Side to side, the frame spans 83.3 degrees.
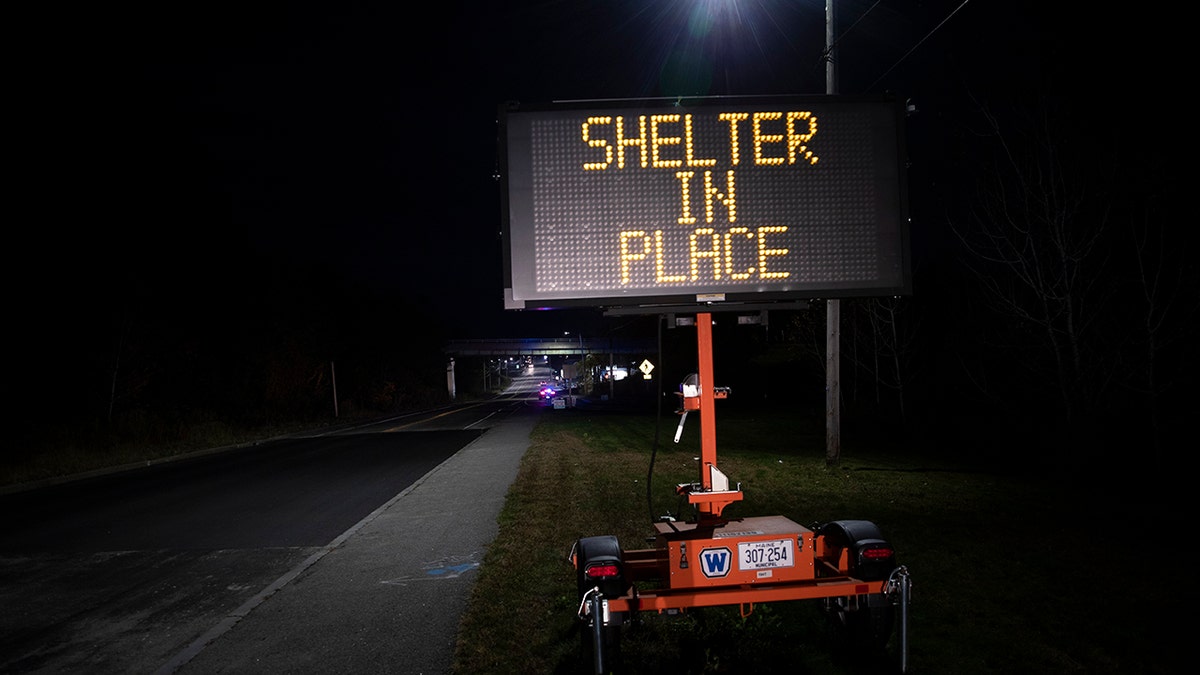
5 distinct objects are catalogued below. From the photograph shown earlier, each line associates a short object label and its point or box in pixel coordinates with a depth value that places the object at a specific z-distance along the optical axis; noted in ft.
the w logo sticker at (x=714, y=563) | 13.89
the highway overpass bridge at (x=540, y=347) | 353.76
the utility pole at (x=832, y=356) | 43.52
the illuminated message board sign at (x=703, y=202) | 15.26
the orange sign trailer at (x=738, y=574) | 13.35
